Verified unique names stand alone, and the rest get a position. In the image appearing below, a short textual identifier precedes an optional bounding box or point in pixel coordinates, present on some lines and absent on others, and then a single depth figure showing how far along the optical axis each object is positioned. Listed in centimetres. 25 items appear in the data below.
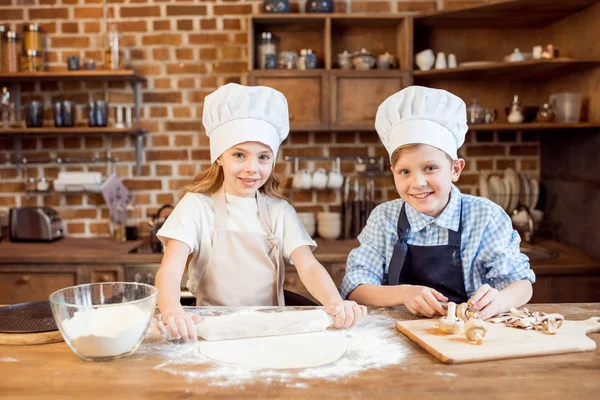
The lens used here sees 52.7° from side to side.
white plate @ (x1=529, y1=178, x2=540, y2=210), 309
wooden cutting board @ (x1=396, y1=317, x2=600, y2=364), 105
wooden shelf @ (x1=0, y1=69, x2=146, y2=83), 288
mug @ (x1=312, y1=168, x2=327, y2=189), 305
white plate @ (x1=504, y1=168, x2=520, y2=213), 304
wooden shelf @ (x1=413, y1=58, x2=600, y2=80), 256
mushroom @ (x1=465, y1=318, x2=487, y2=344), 110
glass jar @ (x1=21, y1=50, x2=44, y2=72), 295
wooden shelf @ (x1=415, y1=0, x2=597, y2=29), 268
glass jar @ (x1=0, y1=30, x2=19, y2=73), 295
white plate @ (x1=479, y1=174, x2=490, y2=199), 308
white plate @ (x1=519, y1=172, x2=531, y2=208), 309
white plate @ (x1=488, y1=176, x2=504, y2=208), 306
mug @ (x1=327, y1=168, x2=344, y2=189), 307
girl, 164
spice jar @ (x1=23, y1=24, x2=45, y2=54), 300
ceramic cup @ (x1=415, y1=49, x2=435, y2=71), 291
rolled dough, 104
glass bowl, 103
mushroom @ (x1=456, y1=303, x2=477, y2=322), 123
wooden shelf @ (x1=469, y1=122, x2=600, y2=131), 253
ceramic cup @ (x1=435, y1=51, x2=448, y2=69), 290
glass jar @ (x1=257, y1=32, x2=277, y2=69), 292
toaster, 297
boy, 155
